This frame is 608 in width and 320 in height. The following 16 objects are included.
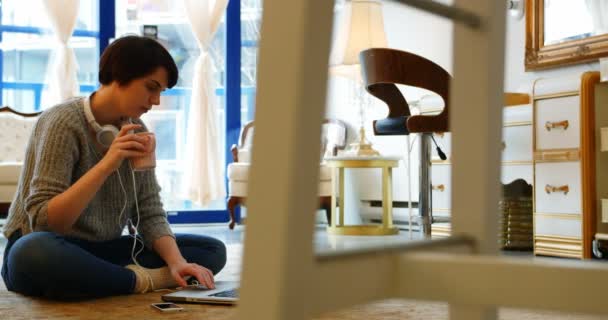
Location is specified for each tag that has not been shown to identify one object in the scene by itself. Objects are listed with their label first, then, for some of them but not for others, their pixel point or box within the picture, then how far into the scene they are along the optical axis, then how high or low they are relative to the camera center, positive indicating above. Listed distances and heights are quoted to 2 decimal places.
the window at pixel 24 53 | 5.54 +0.92
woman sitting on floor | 1.89 -0.05
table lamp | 4.64 +0.87
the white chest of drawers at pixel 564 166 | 3.12 +0.06
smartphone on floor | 1.74 -0.28
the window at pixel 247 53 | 6.14 +1.02
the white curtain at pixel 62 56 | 5.41 +0.89
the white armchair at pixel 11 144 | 4.66 +0.25
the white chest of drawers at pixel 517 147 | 3.57 +0.16
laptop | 1.82 -0.27
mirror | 3.58 +0.72
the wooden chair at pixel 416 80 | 3.26 +0.43
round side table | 4.65 -0.03
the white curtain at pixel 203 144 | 5.66 +0.28
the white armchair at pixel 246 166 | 5.33 +0.11
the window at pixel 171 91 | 5.85 +0.69
